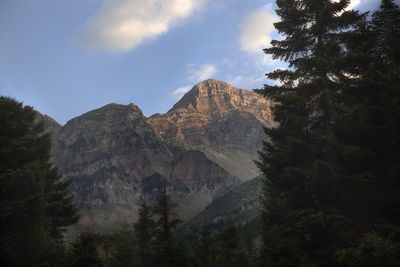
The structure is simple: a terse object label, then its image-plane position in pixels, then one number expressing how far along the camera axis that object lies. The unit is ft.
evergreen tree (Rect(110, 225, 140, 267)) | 140.05
